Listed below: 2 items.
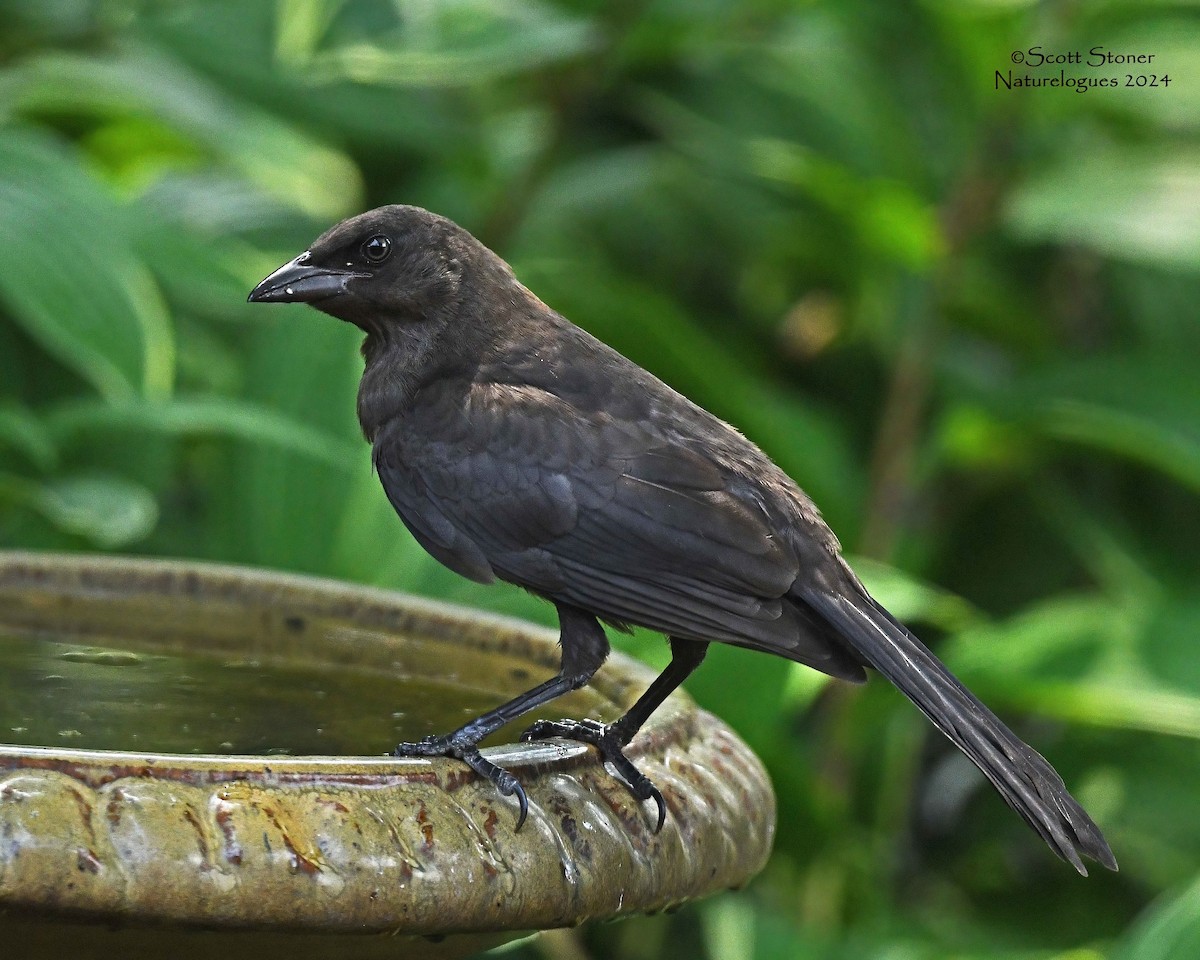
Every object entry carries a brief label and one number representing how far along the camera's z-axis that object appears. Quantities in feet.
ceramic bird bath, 11.17
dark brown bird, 14.94
